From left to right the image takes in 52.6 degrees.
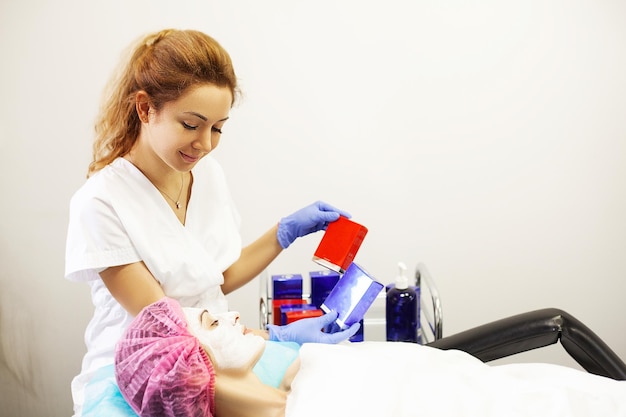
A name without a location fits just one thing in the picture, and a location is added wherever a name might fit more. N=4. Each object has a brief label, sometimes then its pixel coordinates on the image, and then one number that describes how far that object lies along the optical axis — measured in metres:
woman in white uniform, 1.38
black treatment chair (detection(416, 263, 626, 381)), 1.49
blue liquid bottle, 1.61
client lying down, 1.09
